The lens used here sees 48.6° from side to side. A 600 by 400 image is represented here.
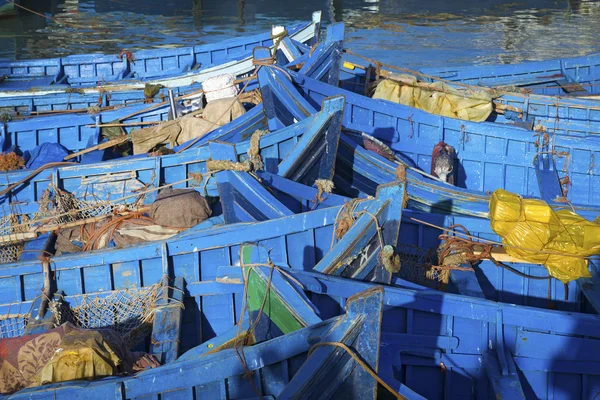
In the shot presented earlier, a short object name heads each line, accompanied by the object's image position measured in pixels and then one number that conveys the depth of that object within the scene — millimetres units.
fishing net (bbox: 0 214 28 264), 7980
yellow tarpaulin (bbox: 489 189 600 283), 6641
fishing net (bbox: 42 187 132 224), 8477
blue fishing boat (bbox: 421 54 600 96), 13883
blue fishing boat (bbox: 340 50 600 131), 10758
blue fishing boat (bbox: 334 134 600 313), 6711
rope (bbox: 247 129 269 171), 7825
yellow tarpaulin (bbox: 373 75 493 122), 11086
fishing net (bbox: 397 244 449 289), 6867
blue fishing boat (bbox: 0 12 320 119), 12422
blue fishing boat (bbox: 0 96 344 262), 7852
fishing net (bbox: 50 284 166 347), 6383
